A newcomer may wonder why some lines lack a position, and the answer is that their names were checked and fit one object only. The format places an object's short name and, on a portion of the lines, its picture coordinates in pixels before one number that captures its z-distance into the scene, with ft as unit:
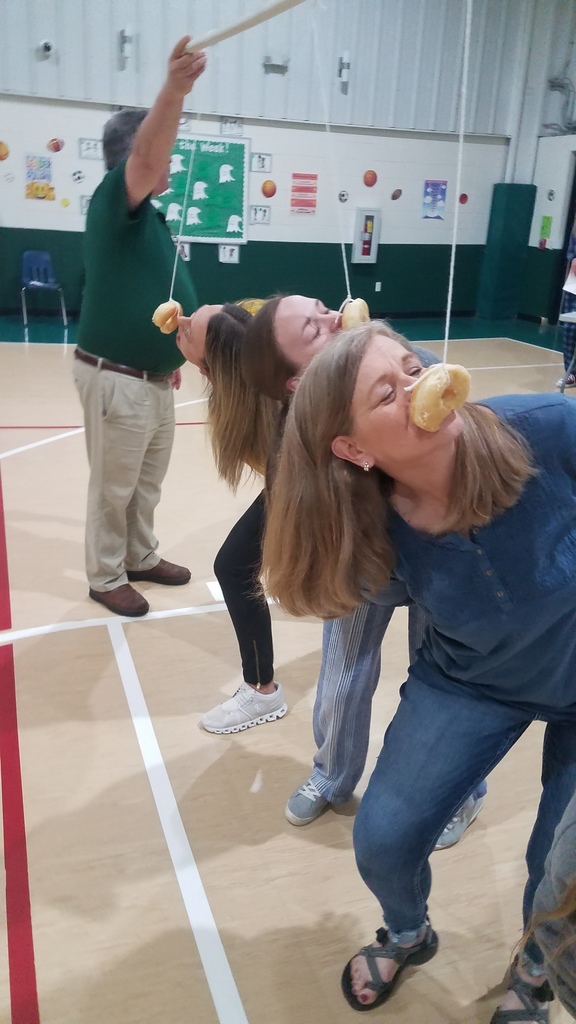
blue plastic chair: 24.52
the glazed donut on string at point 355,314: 4.81
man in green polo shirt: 7.07
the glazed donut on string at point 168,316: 6.19
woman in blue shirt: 3.78
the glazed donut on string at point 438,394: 3.35
